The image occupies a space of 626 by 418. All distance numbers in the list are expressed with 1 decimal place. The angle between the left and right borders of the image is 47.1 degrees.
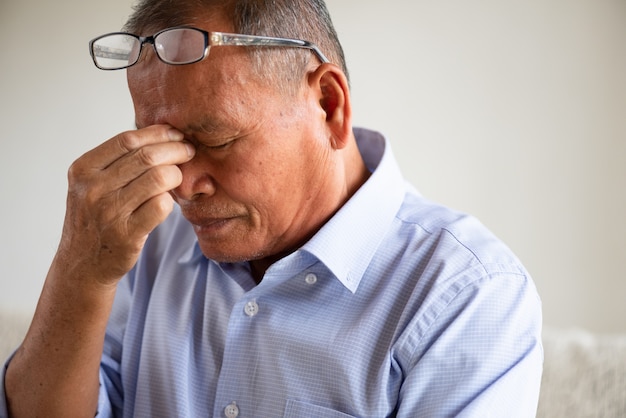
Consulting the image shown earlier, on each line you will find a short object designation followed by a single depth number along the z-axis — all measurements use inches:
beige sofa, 64.6
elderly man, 50.3
